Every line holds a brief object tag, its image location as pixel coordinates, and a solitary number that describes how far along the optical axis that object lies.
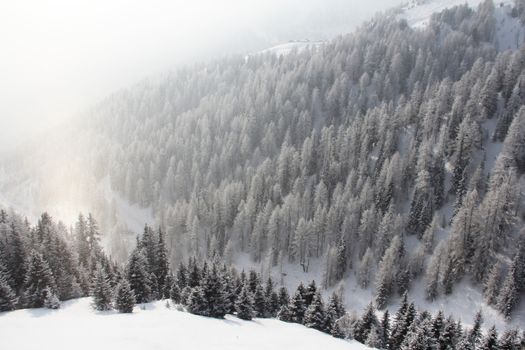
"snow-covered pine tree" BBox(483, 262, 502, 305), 77.75
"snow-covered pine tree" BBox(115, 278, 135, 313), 41.94
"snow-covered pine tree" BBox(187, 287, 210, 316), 44.53
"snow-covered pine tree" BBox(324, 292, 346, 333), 52.28
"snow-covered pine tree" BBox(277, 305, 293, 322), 55.84
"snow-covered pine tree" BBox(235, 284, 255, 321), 48.19
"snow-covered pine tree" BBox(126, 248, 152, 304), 51.41
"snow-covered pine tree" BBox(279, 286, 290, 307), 63.88
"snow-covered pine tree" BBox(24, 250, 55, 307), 44.75
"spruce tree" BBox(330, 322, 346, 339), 49.75
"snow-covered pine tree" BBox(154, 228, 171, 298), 61.27
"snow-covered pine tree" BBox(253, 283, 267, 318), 58.19
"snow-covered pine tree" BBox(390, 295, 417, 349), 53.38
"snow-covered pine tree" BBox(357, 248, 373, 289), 91.50
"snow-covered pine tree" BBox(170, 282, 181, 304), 52.18
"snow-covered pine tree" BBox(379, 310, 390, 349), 54.88
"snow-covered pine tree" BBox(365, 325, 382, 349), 51.56
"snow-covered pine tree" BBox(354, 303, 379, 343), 56.28
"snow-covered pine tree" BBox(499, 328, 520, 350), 49.06
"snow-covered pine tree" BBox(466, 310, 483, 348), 53.50
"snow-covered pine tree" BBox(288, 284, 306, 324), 55.69
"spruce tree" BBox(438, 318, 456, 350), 50.00
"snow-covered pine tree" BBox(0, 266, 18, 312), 42.50
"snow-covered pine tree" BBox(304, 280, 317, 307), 56.75
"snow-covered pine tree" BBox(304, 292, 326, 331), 51.94
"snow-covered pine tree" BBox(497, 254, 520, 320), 74.25
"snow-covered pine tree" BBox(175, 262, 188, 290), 57.66
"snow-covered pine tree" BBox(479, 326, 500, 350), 48.12
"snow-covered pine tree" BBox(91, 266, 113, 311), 42.72
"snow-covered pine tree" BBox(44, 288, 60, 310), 43.44
